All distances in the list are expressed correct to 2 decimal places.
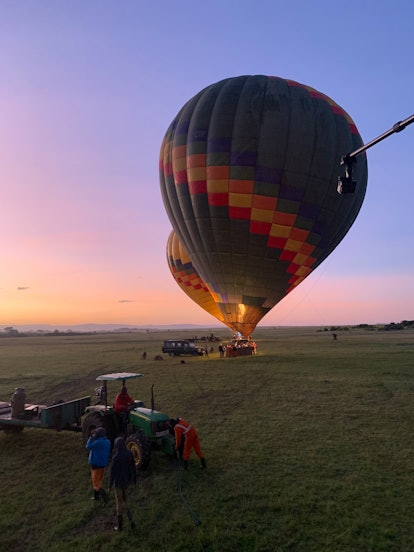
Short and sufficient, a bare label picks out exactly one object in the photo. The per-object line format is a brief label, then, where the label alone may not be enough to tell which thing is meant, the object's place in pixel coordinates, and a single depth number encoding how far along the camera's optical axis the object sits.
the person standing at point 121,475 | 7.21
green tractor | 9.71
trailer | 11.39
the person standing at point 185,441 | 9.55
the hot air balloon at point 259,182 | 25.00
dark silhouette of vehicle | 38.62
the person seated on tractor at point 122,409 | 10.95
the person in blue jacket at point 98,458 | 8.11
